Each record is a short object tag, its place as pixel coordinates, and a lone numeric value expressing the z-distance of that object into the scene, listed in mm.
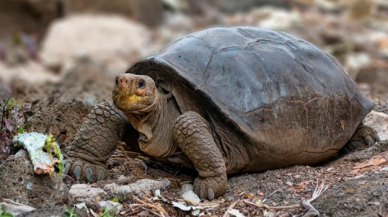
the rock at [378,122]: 8086
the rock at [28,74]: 18444
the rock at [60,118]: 7305
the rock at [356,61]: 21183
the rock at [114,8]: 30578
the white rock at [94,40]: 25172
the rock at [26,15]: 32531
